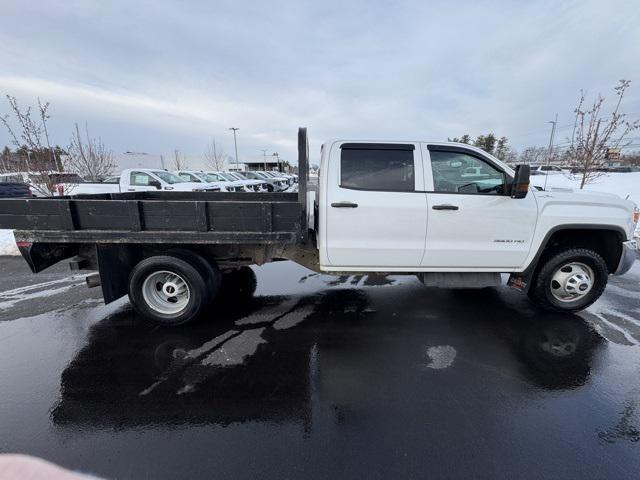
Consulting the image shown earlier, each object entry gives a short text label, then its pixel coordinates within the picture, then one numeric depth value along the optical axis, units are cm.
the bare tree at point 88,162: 1372
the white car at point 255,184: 2014
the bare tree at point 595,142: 1001
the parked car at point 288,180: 3330
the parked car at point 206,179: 1650
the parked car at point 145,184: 1285
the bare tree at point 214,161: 5407
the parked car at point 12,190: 1423
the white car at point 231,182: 1796
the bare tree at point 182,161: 5978
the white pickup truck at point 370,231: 355
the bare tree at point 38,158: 934
